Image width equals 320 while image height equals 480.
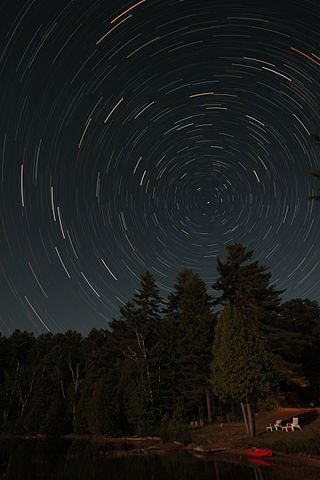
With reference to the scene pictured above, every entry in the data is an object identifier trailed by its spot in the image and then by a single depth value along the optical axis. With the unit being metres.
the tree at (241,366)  24.67
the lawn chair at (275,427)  27.22
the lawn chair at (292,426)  26.61
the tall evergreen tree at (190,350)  37.50
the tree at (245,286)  39.56
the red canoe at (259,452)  21.41
